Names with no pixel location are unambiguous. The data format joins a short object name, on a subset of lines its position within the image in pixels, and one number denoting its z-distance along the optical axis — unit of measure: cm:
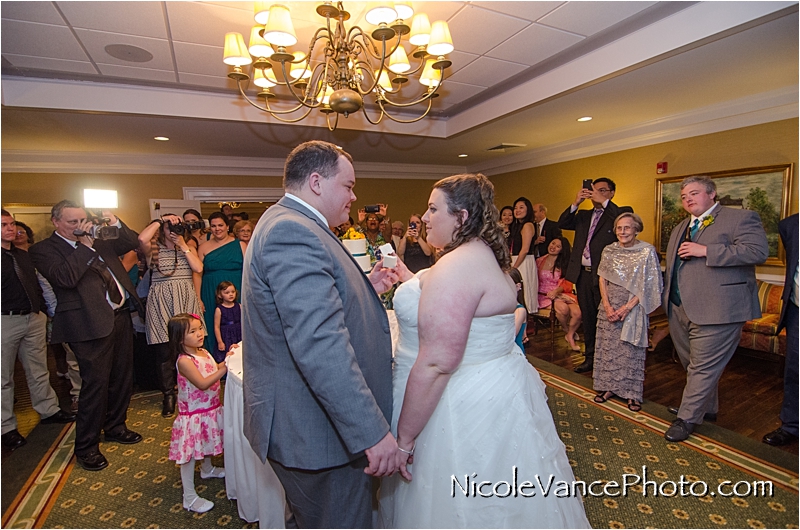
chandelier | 196
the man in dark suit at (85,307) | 234
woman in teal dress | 375
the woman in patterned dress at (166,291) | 327
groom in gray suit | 107
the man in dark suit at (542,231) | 528
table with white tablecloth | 173
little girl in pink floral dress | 201
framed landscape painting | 394
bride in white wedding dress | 133
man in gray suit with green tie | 246
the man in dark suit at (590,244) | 370
